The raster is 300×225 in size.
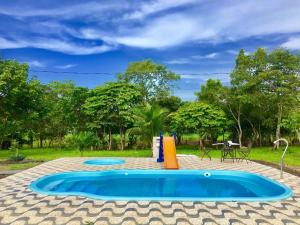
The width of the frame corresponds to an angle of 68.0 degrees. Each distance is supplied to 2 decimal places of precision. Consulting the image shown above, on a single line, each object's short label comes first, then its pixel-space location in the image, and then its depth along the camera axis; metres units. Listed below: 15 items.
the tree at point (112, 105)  17.02
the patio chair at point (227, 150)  9.59
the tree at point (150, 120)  12.13
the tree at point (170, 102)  20.35
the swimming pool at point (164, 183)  6.32
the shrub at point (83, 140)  11.38
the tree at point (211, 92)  17.55
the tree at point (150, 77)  20.51
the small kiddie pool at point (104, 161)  9.65
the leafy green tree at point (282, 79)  15.24
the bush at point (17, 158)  9.81
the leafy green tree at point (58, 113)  18.80
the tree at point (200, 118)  16.17
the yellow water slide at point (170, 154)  8.01
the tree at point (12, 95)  12.99
